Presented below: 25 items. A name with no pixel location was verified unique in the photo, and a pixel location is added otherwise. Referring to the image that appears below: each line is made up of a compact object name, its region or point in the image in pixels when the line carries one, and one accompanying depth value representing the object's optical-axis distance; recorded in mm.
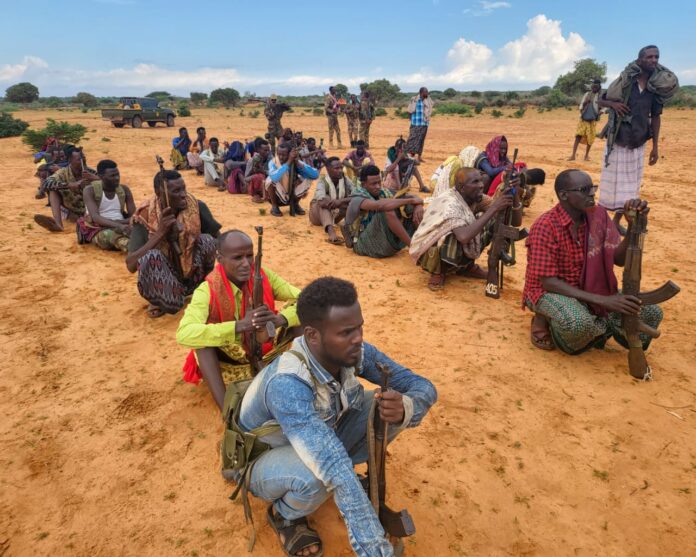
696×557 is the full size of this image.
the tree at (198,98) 55875
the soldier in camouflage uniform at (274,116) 13148
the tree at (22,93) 55875
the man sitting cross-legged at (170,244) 4020
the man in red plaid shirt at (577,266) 3504
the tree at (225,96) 50250
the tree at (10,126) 19719
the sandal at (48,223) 6656
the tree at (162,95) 69050
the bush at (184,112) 34700
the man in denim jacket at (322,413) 1736
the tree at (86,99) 55291
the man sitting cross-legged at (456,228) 4762
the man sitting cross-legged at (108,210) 5777
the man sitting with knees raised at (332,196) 7004
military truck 24406
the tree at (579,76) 42750
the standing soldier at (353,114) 14984
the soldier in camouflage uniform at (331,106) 15102
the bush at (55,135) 15133
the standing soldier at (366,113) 14152
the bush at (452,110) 30312
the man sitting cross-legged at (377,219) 5855
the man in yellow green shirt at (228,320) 2742
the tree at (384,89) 48500
